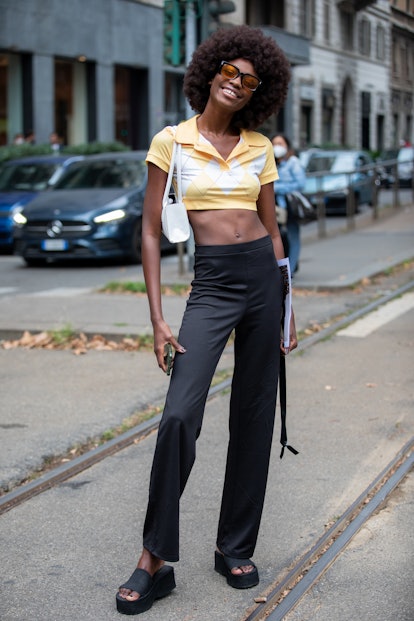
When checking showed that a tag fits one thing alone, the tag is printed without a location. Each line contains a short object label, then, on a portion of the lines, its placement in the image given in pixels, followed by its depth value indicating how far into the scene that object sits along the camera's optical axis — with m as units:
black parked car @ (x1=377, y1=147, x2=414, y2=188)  22.08
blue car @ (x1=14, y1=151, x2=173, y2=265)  14.83
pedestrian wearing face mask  11.29
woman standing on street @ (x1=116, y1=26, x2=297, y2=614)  3.49
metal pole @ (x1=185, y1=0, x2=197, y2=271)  12.08
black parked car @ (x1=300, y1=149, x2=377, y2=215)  19.78
